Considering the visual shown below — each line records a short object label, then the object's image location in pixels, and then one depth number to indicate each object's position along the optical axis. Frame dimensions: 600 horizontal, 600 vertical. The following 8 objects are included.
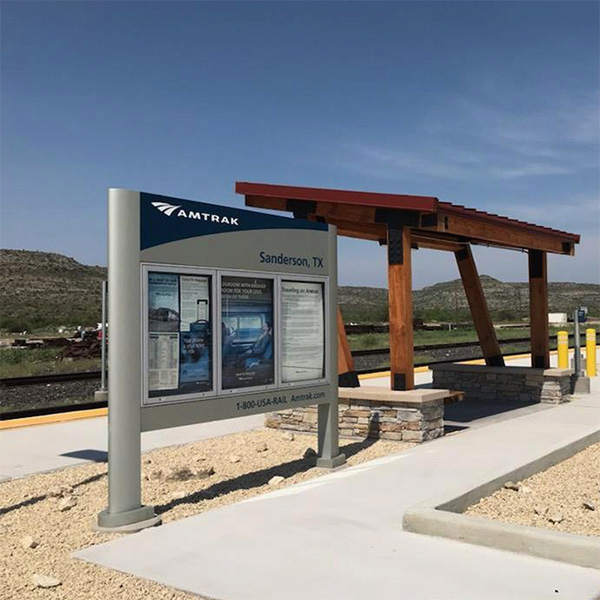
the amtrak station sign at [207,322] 5.94
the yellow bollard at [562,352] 17.47
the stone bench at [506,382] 13.25
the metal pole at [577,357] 14.68
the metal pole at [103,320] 6.28
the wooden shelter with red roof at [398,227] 9.41
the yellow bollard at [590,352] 19.50
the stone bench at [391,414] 9.24
